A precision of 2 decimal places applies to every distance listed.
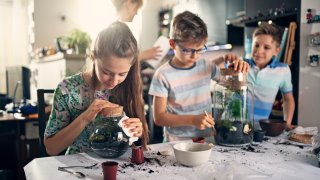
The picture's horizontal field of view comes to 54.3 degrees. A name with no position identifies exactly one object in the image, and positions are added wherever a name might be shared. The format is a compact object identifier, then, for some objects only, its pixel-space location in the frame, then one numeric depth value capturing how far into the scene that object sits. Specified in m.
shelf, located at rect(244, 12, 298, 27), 2.15
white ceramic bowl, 0.95
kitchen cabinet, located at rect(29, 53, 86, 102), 3.85
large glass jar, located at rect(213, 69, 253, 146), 1.20
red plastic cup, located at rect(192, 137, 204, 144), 1.18
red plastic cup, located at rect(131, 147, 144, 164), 1.00
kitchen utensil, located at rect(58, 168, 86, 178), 0.88
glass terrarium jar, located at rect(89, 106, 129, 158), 1.00
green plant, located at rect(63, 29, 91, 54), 3.88
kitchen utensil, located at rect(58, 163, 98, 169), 0.95
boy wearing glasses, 1.37
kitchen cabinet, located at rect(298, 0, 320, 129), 1.97
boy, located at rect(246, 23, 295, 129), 1.74
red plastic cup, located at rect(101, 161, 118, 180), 0.83
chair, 1.31
